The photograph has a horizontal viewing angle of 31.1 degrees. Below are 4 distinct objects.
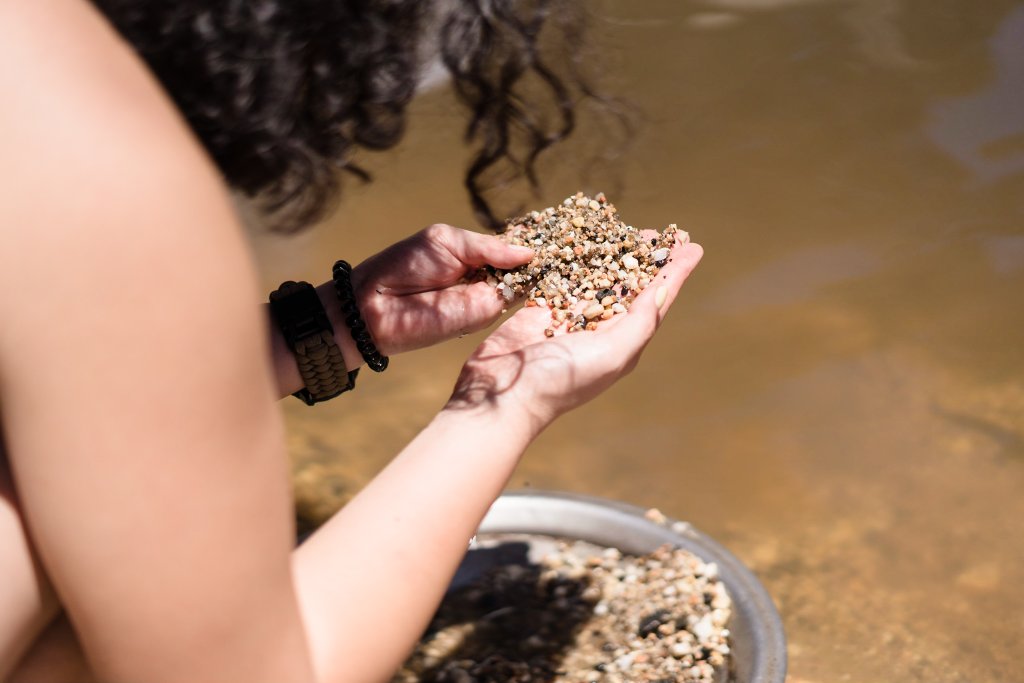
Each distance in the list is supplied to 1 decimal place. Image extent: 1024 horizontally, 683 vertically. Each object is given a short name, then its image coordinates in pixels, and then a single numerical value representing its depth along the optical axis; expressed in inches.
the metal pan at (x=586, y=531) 41.3
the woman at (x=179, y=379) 29.2
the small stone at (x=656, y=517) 43.1
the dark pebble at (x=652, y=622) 40.8
